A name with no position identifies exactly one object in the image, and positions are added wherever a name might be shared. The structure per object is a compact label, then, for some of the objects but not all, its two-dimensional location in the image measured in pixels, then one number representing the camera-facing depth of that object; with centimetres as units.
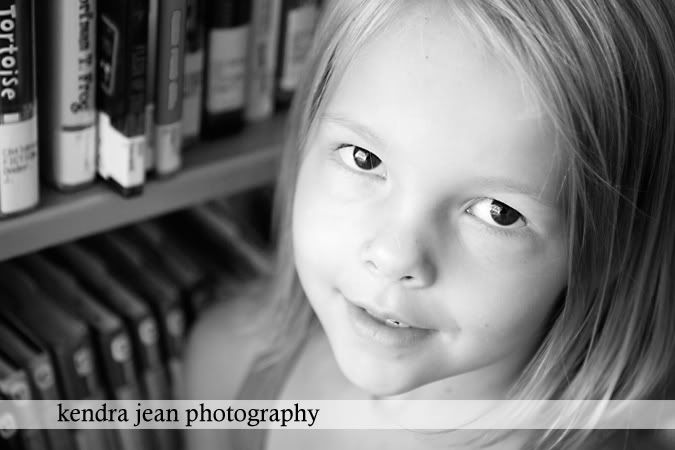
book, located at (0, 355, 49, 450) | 58
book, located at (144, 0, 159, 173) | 55
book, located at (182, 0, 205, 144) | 58
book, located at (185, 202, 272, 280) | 69
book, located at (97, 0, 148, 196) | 54
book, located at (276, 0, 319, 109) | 63
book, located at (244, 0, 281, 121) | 62
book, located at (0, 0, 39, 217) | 52
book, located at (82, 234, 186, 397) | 64
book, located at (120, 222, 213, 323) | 65
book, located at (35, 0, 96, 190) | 54
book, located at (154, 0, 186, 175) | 55
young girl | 50
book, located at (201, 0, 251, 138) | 59
